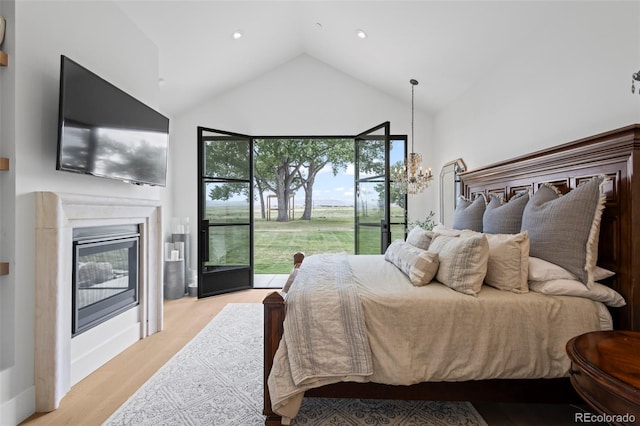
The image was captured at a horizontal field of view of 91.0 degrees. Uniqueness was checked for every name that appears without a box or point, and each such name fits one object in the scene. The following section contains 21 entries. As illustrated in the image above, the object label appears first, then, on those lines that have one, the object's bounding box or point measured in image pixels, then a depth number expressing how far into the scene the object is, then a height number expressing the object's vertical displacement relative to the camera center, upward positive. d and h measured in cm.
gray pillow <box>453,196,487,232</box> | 285 +0
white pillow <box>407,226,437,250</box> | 265 -20
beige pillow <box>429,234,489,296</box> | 181 -30
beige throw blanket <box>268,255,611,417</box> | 164 -66
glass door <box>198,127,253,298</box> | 444 +4
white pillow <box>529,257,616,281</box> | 176 -32
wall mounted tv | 205 +65
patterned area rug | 182 -119
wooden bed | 166 -42
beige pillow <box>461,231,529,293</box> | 182 -29
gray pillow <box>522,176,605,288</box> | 172 -9
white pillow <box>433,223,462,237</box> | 255 -14
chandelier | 382 +48
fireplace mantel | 196 -46
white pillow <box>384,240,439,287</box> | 201 -34
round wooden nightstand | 95 -52
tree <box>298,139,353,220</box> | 781 +140
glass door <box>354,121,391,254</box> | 423 +34
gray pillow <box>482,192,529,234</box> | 231 -1
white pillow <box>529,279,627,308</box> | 168 -41
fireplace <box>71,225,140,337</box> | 236 -51
